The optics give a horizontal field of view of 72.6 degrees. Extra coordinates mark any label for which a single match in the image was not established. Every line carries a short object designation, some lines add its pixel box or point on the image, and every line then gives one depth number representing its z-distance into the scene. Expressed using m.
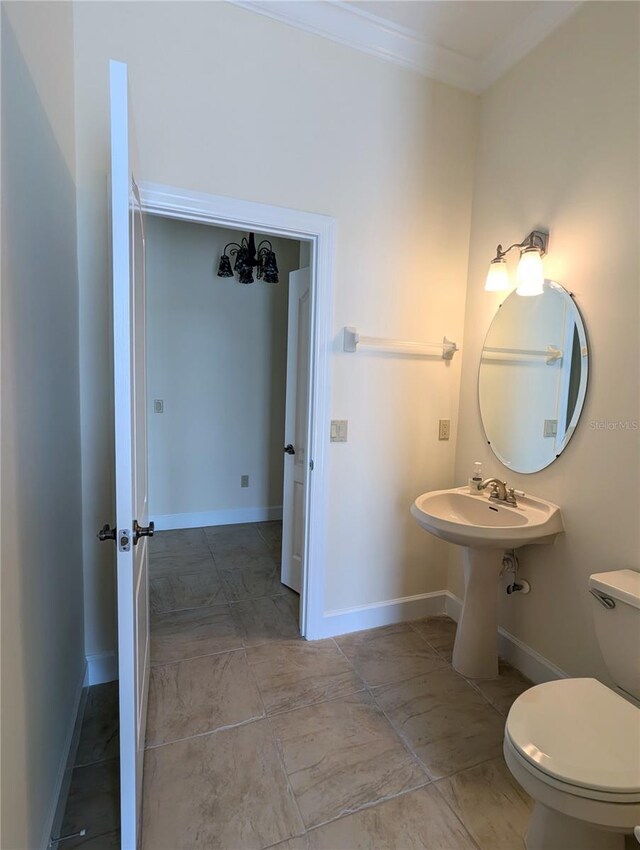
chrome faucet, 2.03
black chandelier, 3.47
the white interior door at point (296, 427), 2.62
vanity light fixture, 1.84
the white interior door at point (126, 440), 1.03
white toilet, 1.05
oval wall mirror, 1.82
